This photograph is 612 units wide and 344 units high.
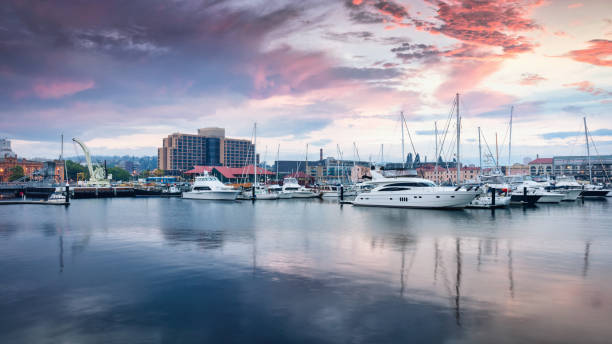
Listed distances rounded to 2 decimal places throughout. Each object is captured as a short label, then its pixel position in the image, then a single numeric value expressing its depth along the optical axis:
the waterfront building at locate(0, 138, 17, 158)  196.44
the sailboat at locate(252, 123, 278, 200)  71.54
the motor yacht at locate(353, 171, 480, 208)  44.31
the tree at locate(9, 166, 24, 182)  155.75
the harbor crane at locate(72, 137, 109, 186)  105.56
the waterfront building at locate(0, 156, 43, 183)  157.88
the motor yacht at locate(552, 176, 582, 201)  66.69
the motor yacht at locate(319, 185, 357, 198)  82.63
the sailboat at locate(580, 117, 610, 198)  77.38
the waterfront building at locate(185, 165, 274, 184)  160.12
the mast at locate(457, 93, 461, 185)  47.14
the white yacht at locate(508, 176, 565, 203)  59.09
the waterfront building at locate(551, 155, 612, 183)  176.50
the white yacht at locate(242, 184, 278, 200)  72.56
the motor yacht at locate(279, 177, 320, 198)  78.35
